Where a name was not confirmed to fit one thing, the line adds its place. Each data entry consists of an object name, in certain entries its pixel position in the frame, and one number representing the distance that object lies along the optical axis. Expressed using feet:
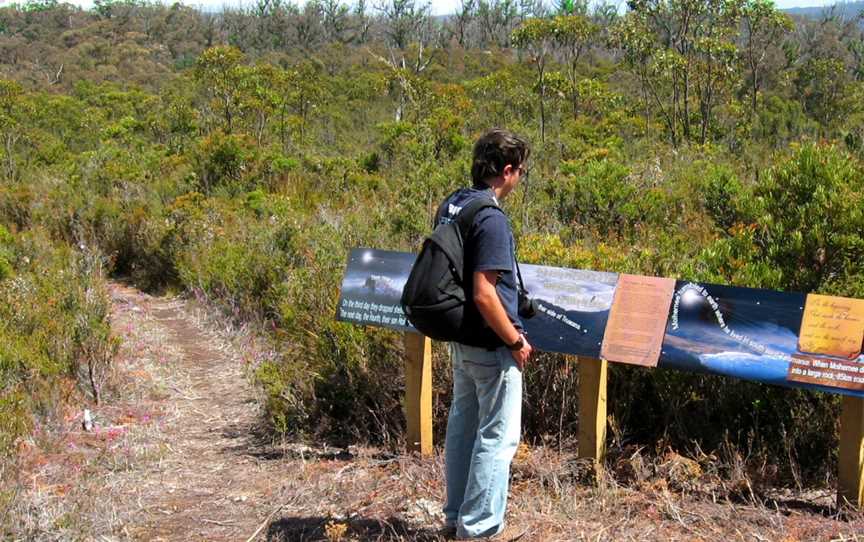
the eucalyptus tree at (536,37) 64.59
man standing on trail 9.60
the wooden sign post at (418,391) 13.65
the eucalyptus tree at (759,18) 68.13
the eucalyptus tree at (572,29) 64.95
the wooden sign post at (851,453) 10.48
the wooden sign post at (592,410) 11.98
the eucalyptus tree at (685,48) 67.00
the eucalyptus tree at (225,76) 68.49
